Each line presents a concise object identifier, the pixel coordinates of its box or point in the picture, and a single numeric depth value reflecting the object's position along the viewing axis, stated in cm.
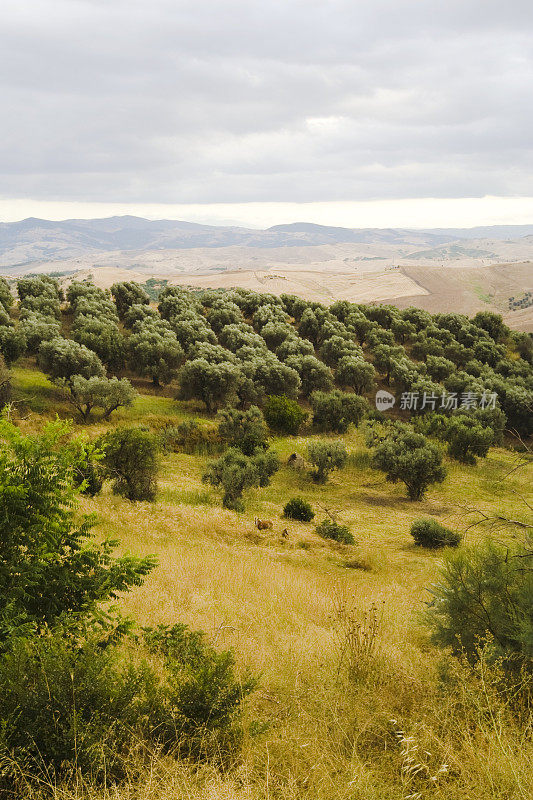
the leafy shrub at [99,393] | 3388
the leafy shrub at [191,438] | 3541
